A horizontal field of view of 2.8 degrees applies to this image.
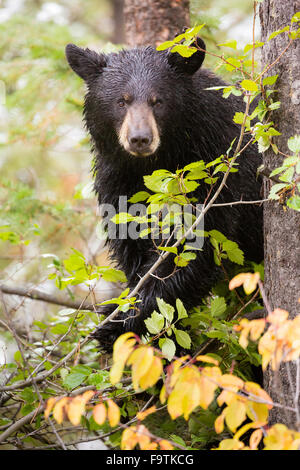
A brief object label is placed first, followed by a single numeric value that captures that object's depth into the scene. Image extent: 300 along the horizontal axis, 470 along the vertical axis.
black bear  14.10
